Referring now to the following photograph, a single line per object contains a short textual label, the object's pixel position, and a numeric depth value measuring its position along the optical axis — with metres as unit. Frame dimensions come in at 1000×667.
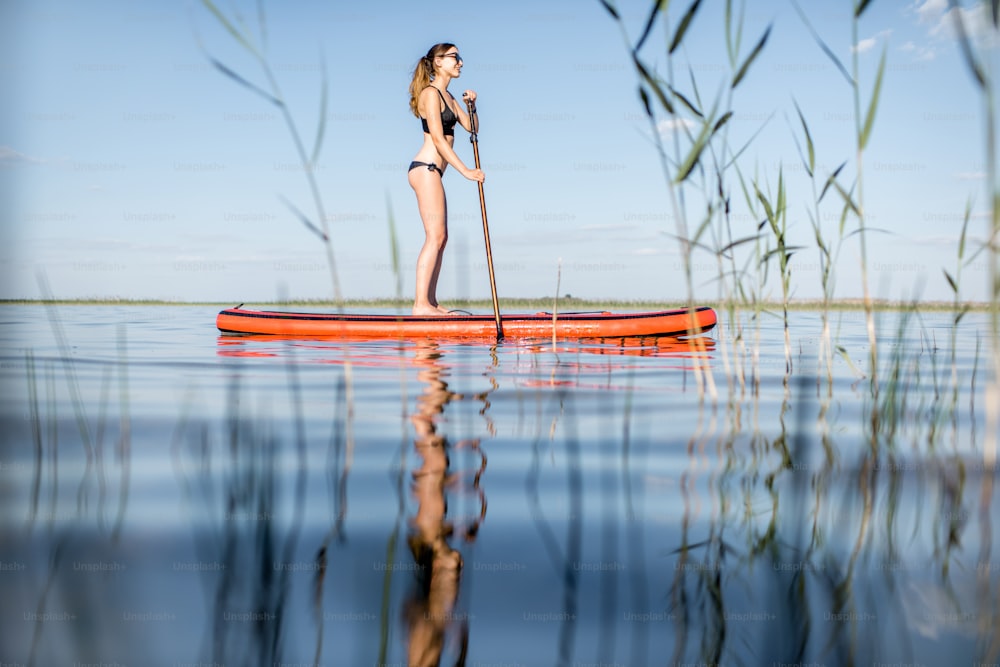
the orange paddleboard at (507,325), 6.71
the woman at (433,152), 6.23
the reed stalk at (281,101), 1.94
